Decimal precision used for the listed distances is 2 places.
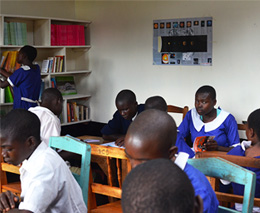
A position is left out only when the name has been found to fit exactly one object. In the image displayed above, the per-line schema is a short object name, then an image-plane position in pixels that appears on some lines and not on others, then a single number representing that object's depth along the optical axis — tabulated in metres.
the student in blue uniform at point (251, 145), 2.21
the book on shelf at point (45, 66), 5.62
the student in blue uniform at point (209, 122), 3.36
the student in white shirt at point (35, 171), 1.63
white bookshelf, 5.41
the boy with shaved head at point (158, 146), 1.40
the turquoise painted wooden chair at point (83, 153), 2.11
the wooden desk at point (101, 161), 3.03
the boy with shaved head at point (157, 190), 0.82
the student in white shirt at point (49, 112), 2.93
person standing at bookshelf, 4.62
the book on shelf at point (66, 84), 6.02
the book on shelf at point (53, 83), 5.74
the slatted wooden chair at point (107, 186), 2.10
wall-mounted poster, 4.95
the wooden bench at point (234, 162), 1.80
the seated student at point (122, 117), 3.40
